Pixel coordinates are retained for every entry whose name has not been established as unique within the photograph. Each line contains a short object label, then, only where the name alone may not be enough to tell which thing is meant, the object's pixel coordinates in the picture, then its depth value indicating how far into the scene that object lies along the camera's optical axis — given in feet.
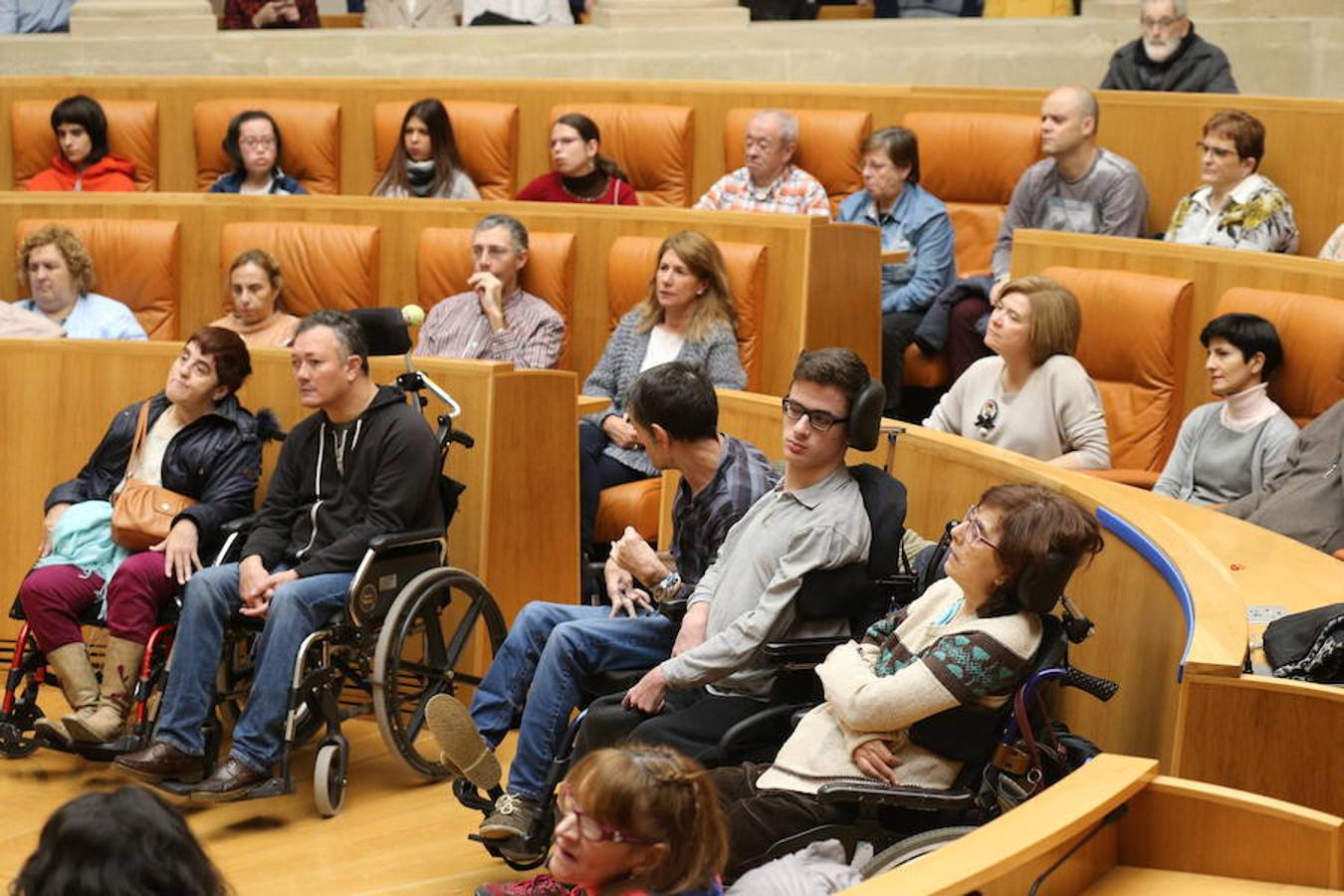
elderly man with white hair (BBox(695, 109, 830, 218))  35.69
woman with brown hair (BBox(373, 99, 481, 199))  38.20
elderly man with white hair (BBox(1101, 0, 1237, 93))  36.90
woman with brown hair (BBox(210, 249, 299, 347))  31.03
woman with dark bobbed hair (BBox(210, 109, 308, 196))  38.37
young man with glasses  18.37
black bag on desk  15.51
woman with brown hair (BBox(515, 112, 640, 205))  36.21
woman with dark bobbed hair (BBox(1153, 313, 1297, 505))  25.15
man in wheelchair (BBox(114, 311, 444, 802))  23.11
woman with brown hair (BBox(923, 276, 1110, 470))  26.27
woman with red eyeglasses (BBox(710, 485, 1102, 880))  15.81
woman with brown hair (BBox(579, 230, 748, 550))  28.76
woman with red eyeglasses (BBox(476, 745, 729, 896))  13.44
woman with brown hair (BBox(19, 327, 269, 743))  24.15
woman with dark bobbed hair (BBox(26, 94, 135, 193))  39.45
